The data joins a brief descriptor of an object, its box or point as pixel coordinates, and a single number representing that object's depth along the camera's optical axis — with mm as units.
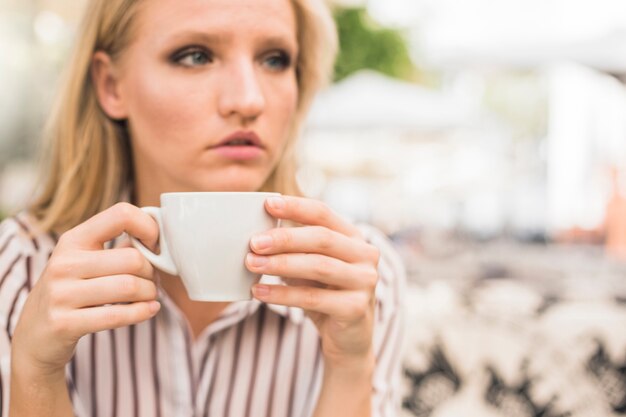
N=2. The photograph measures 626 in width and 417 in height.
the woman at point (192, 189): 817
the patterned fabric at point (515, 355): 1250
